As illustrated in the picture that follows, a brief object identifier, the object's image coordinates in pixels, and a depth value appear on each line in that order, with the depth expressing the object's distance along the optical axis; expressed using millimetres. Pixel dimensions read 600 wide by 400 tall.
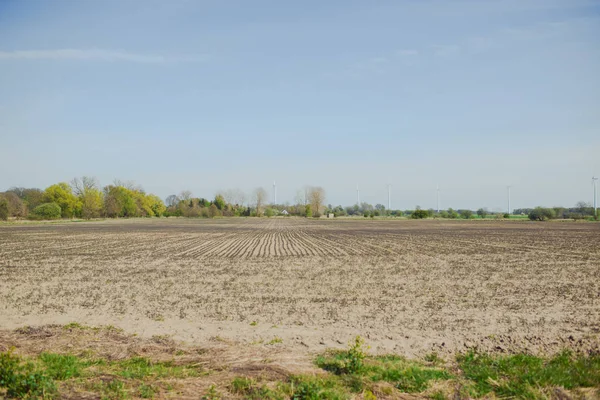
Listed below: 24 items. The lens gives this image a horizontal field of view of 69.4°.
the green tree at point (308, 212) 156625
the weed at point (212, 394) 5993
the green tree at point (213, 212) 150000
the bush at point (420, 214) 127812
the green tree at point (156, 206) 164250
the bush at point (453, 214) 133375
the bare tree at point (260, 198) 188075
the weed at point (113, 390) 5936
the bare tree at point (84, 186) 125062
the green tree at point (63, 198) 113062
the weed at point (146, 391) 6016
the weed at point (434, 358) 7555
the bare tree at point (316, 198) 165788
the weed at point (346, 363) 6859
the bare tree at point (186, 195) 186900
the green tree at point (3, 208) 89456
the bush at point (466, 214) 131875
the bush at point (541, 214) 110750
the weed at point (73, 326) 9750
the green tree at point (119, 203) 127375
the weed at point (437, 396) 6044
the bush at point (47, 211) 99581
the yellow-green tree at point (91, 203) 115500
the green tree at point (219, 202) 164500
